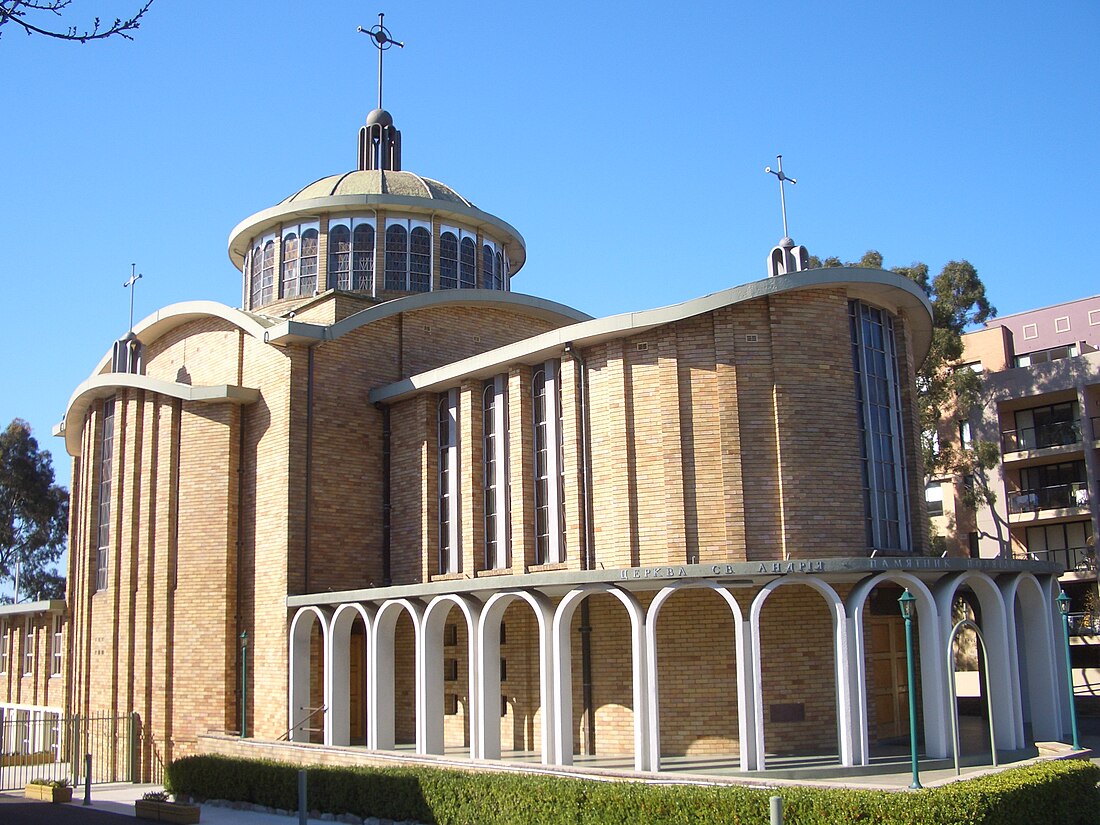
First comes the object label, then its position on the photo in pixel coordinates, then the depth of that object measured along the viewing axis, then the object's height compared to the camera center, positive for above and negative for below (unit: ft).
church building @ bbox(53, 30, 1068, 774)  59.62 +3.63
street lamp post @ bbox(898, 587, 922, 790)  47.55 -5.40
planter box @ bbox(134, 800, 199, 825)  57.82 -11.20
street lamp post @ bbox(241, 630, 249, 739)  74.74 -5.79
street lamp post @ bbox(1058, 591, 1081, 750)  60.89 -3.73
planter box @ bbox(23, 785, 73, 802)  69.26 -12.07
